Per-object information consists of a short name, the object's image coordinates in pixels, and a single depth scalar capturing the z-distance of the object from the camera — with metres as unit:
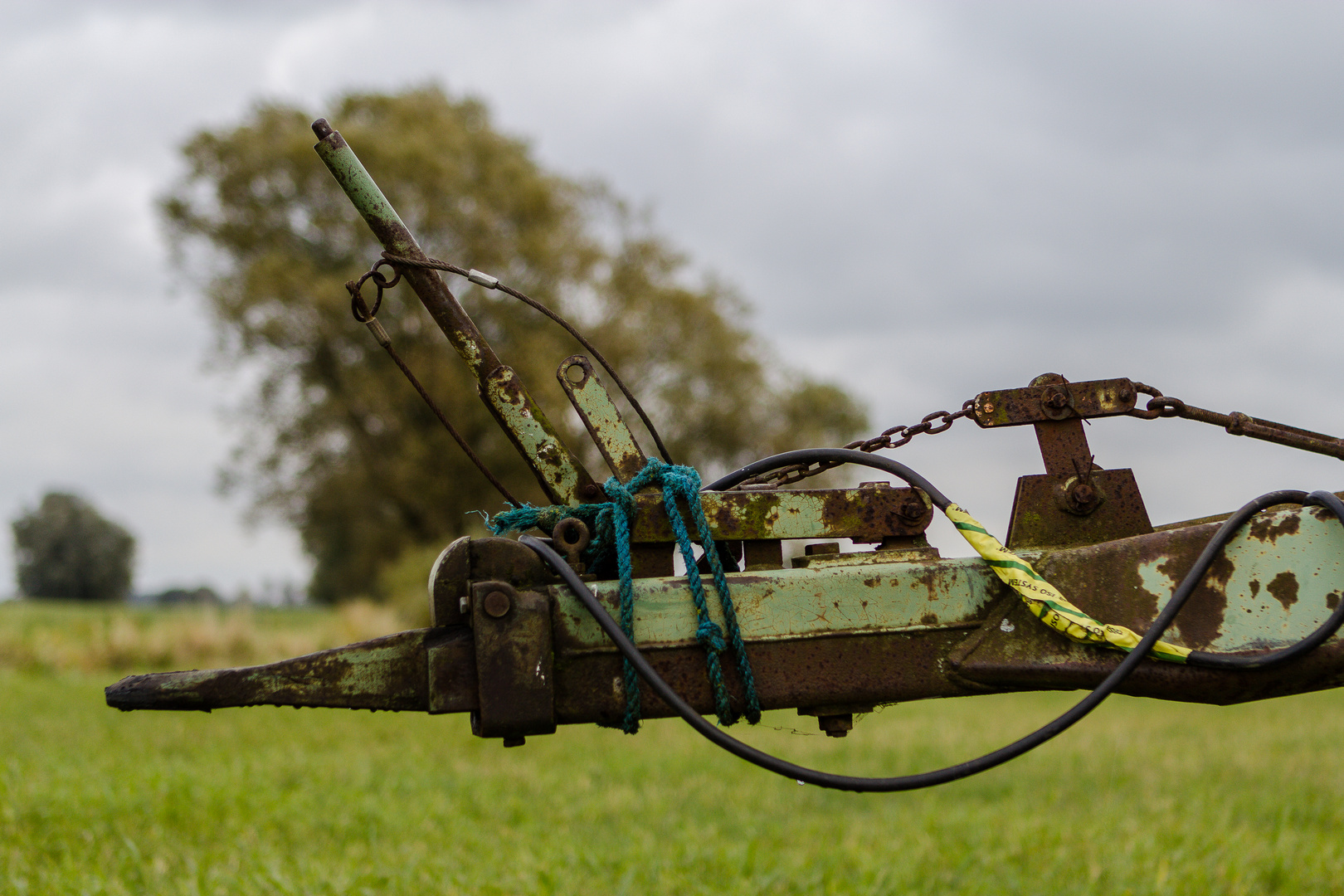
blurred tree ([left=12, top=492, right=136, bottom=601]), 37.22
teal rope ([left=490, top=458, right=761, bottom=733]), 3.97
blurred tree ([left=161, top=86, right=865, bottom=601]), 23.92
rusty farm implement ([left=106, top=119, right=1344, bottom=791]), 3.95
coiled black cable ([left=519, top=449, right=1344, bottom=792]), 3.93
